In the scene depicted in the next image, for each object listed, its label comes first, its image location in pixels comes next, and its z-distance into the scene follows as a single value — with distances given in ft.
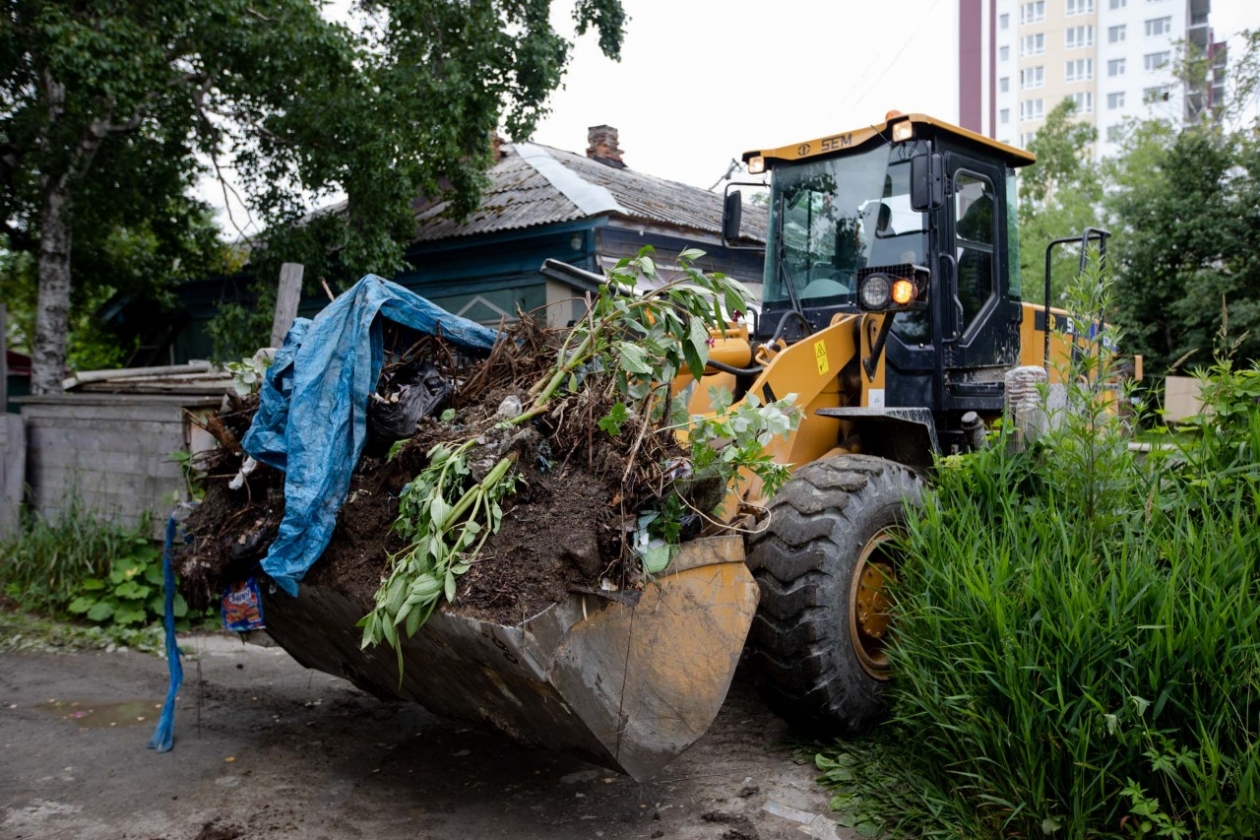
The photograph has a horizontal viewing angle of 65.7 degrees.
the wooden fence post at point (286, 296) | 24.49
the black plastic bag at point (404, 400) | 12.44
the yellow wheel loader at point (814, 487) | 10.52
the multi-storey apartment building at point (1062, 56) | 197.98
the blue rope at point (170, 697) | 14.94
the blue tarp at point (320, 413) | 11.82
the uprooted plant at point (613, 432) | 10.43
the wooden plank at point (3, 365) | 27.23
